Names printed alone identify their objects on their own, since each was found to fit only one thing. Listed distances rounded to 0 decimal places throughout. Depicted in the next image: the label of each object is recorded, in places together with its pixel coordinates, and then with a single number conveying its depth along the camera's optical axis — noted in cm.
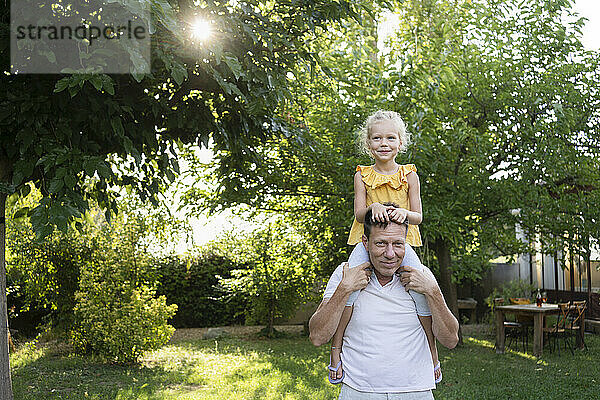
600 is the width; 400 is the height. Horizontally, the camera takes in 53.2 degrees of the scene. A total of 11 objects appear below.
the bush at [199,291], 1328
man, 224
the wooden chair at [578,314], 982
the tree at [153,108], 372
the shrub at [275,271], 1113
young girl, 328
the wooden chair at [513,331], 1018
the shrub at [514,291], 1323
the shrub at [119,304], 825
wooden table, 963
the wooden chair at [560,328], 965
